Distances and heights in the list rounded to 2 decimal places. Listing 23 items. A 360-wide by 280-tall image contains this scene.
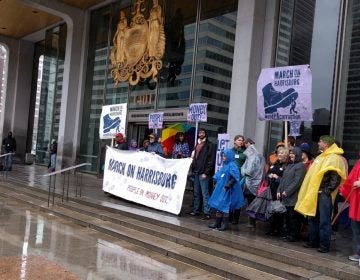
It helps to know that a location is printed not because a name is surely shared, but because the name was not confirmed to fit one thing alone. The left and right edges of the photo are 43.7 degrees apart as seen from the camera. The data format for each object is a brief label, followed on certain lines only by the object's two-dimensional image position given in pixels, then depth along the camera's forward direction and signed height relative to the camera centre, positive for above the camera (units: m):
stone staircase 5.74 -1.60
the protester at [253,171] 7.98 -0.48
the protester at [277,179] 7.32 -0.55
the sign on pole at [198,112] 9.71 +0.61
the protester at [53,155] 18.61 -1.13
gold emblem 14.38 +2.99
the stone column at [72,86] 17.94 +1.74
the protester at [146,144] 10.94 -0.21
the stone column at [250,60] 10.63 +2.01
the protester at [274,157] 7.63 -0.20
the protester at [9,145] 18.20 -0.83
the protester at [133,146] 11.29 -0.29
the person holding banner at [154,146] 10.30 -0.23
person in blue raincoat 7.44 -0.83
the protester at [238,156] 8.24 -0.23
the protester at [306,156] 7.29 -0.12
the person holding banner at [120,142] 11.29 -0.21
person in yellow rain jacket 6.22 -0.56
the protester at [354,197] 5.87 -0.59
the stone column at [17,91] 23.45 +1.77
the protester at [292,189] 6.84 -0.64
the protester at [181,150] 10.58 -0.27
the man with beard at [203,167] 8.66 -0.52
